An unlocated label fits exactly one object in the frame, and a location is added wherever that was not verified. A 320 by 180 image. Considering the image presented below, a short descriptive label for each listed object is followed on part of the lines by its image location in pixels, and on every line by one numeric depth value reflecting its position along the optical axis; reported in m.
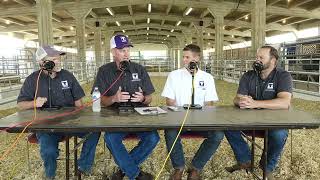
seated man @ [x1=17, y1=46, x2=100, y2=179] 2.60
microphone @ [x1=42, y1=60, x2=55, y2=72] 2.63
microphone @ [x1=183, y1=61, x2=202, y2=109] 2.63
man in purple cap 2.52
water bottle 2.55
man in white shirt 2.88
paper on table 2.37
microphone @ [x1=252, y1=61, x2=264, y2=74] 2.76
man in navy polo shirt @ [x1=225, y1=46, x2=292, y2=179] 2.63
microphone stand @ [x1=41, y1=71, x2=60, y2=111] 2.65
